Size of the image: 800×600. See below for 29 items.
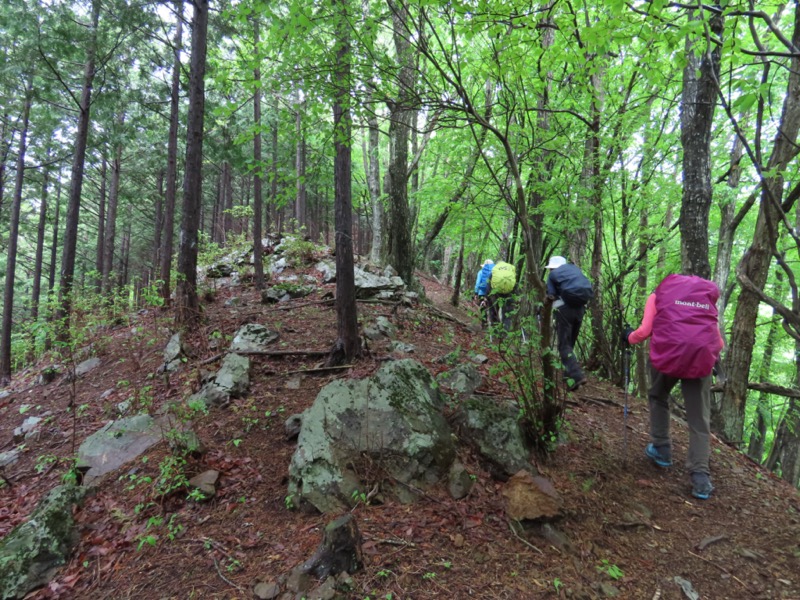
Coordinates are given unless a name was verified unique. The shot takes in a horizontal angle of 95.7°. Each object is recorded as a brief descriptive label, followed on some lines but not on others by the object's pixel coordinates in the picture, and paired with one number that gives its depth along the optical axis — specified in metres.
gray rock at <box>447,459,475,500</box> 3.24
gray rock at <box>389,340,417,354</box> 5.94
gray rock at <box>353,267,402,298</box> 8.50
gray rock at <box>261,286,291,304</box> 8.59
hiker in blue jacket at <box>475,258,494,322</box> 7.99
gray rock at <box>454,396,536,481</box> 3.47
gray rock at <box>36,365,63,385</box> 8.03
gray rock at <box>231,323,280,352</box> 5.99
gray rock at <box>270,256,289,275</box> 11.85
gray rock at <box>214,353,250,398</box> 4.87
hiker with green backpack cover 6.57
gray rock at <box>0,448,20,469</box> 4.95
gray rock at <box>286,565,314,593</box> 2.38
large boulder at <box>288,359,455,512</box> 3.18
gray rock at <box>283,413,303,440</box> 4.02
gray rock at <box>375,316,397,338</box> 6.72
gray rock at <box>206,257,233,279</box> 11.95
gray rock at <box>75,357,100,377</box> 7.44
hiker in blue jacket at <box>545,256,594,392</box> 5.13
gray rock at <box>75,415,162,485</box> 4.04
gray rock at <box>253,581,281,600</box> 2.37
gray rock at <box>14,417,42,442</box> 5.64
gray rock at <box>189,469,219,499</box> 3.33
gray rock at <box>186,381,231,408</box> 4.72
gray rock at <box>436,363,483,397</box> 4.64
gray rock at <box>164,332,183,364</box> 6.17
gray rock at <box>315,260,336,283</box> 10.29
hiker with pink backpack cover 3.36
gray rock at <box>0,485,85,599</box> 2.69
